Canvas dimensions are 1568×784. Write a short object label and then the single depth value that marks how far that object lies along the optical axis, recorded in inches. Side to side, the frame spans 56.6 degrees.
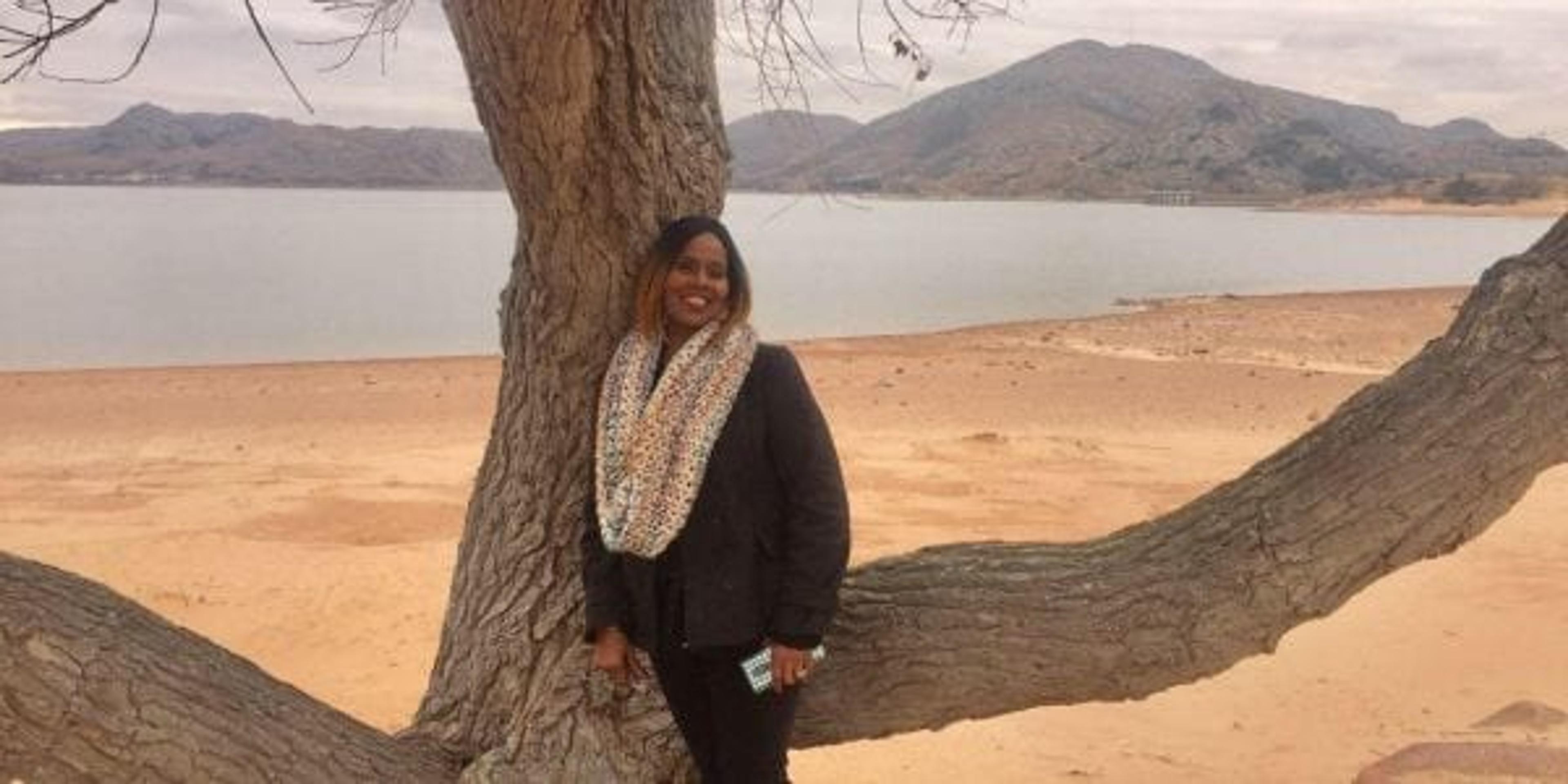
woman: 108.5
